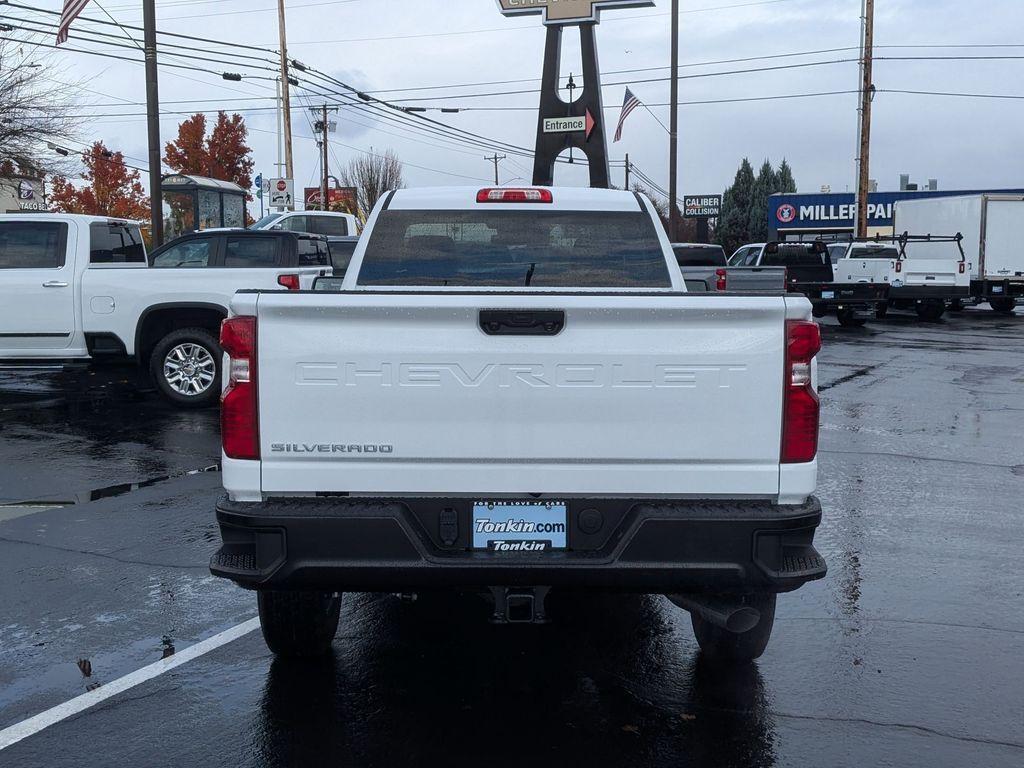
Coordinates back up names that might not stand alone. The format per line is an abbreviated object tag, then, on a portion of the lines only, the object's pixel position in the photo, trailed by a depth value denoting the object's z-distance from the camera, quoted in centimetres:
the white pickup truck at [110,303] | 1212
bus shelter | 3198
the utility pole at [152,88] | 2239
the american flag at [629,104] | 3922
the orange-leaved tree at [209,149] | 7488
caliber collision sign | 9819
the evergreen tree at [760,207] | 8381
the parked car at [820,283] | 2650
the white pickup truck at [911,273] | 2733
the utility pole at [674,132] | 3797
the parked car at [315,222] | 2471
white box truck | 3170
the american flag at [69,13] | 2087
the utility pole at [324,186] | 5868
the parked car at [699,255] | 2073
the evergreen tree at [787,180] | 8524
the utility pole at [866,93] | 3797
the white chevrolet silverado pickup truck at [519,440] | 373
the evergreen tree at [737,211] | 8350
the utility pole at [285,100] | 4059
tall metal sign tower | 2969
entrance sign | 2959
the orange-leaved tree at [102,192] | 7550
